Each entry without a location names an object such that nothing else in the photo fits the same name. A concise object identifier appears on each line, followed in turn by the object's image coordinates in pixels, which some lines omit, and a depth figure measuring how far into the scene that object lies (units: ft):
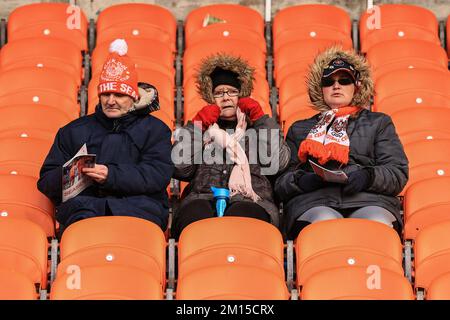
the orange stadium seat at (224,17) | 46.93
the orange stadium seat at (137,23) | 46.47
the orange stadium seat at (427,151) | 39.93
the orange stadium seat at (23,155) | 40.01
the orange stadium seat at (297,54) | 44.83
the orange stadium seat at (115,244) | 35.35
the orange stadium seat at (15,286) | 33.76
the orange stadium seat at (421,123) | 41.09
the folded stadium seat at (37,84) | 43.45
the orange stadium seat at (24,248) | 35.78
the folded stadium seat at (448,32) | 46.96
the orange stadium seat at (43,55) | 45.06
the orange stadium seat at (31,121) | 41.50
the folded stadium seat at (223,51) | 44.88
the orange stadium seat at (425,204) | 37.81
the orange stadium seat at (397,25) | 46.52
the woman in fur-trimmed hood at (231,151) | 37.70
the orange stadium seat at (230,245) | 35.37
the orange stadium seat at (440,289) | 33.88
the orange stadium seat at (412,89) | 43.01
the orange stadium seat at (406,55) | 44.93
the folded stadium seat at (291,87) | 43.37
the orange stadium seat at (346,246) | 35.35
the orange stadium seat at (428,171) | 39.73
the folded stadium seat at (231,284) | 33.76
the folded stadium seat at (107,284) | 33.73
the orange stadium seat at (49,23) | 46.55
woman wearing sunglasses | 37.17
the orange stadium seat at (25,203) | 38.24
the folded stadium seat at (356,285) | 33.78
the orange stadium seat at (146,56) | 44.73
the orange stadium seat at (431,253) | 35.73
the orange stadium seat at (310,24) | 46.47
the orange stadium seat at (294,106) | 42.70
